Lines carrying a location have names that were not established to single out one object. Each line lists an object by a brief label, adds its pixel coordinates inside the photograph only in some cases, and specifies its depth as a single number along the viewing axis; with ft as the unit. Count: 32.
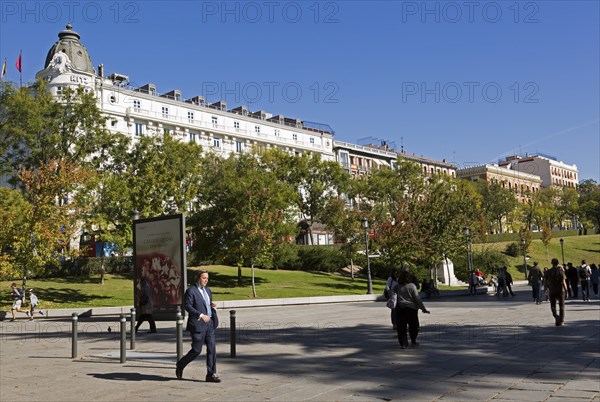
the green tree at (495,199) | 294.66
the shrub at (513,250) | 253.24
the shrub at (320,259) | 179.01
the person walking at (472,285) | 115.65
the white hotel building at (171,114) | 193.26
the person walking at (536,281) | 77.36
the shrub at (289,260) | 167.02
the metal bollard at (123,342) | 35.21
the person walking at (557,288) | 48.83
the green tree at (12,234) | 84.74
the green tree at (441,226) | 135.54
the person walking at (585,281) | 78.06
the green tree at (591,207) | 350.02
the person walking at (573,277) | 85.36
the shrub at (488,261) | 183.88
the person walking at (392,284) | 45.34
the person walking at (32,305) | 77.57
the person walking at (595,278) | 89.76
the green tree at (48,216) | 87.40
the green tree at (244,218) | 120.57
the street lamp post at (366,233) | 112.51
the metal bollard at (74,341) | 37.81
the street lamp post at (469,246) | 130.36
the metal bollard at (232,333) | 36.63
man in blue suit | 28.66
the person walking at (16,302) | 75.33
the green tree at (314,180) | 193.67
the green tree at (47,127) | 118.62
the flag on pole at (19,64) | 167.94
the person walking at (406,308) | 38.45
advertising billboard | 51.03
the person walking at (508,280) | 101.96
